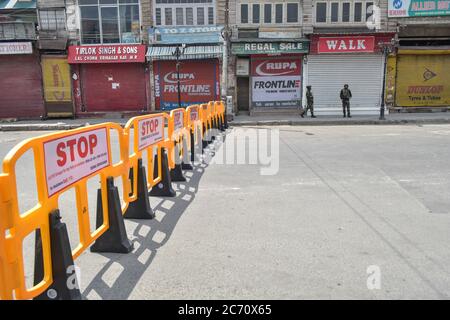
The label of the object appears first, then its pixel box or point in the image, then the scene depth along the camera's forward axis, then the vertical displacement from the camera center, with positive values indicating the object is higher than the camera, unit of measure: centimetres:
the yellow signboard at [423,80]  2258 +25
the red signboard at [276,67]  2245 +112
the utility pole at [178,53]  2042 +183
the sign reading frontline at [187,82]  2261 +34
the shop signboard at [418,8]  2134 +407
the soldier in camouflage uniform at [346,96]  2062 -51
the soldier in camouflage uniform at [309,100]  2100 -70
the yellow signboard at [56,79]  2247 +63
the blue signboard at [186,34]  2167 +289
